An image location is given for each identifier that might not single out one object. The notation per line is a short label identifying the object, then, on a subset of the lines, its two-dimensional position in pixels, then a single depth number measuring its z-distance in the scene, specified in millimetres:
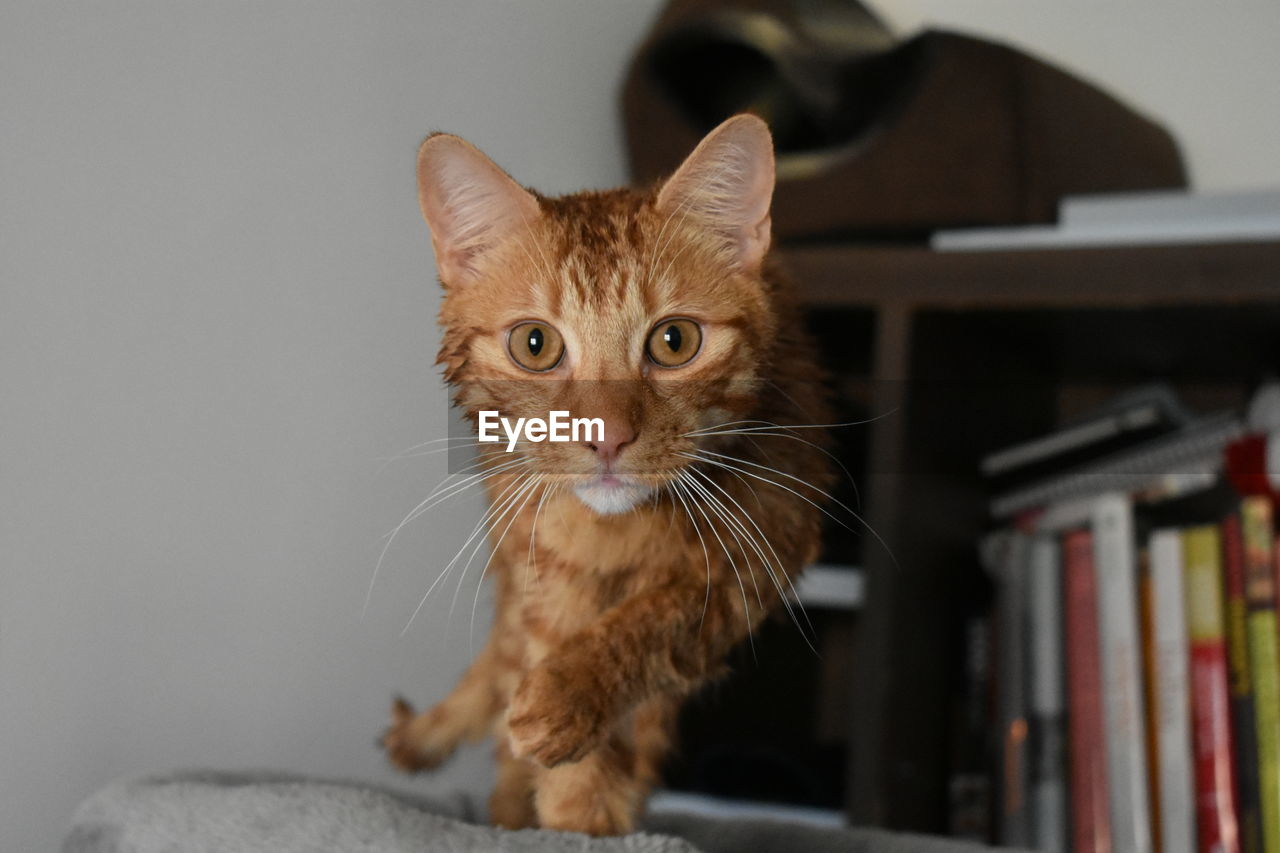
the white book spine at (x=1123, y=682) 1028
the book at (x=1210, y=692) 981
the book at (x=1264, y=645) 958
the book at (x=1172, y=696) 1000
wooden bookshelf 1047
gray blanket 515
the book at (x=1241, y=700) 970
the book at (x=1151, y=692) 1032
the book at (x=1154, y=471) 1073
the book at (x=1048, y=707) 1100
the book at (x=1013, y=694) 1128
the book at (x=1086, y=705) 1062
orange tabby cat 458
